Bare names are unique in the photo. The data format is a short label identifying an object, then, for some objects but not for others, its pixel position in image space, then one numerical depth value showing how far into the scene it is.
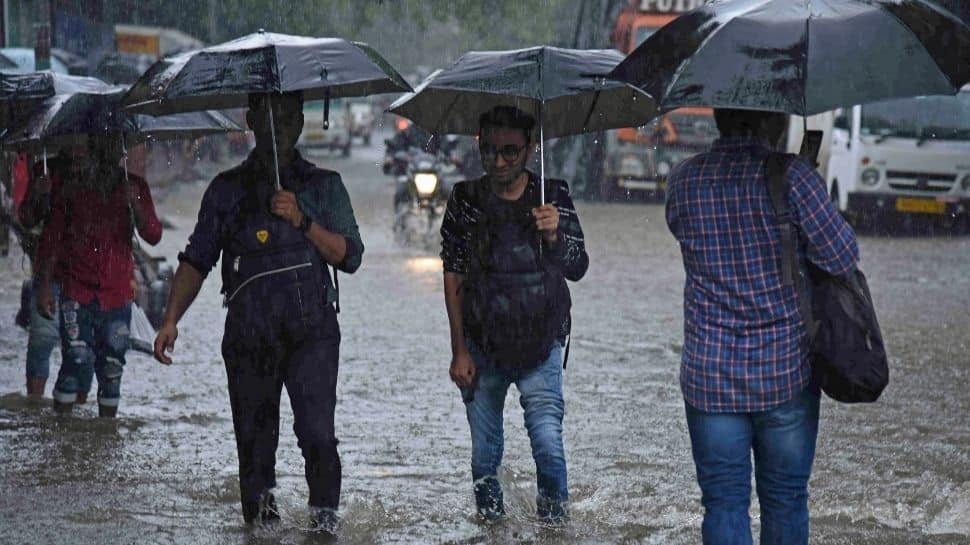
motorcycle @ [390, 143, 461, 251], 37.69
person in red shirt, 14.54
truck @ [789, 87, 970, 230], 39.56
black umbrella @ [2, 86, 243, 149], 13.72
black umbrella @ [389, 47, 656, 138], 10.50
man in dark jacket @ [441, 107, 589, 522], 10.49
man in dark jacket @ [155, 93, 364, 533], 10.41
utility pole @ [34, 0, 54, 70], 25.30
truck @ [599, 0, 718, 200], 50.69
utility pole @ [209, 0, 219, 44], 72.81
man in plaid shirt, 8.20
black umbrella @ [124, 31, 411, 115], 10.09
